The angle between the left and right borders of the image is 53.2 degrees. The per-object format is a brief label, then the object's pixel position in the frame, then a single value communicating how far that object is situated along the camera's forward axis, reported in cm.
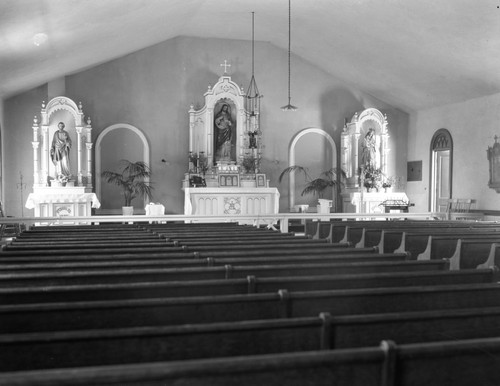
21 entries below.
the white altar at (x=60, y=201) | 1005
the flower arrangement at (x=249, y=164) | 1179
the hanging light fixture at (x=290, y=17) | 920
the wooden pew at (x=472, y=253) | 366
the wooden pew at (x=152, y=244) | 352
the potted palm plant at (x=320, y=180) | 1248
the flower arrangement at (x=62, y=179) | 1048
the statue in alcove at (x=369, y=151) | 1240
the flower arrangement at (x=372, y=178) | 1209
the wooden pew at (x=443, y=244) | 397
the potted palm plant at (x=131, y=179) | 1146
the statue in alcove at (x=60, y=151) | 1065
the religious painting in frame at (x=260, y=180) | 1172
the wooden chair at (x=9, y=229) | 827
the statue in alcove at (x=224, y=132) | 1203
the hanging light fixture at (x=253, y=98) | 1241
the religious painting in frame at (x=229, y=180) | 1141
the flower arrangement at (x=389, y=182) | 1219
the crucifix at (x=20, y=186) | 1120
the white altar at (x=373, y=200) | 1187
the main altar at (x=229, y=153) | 1112
